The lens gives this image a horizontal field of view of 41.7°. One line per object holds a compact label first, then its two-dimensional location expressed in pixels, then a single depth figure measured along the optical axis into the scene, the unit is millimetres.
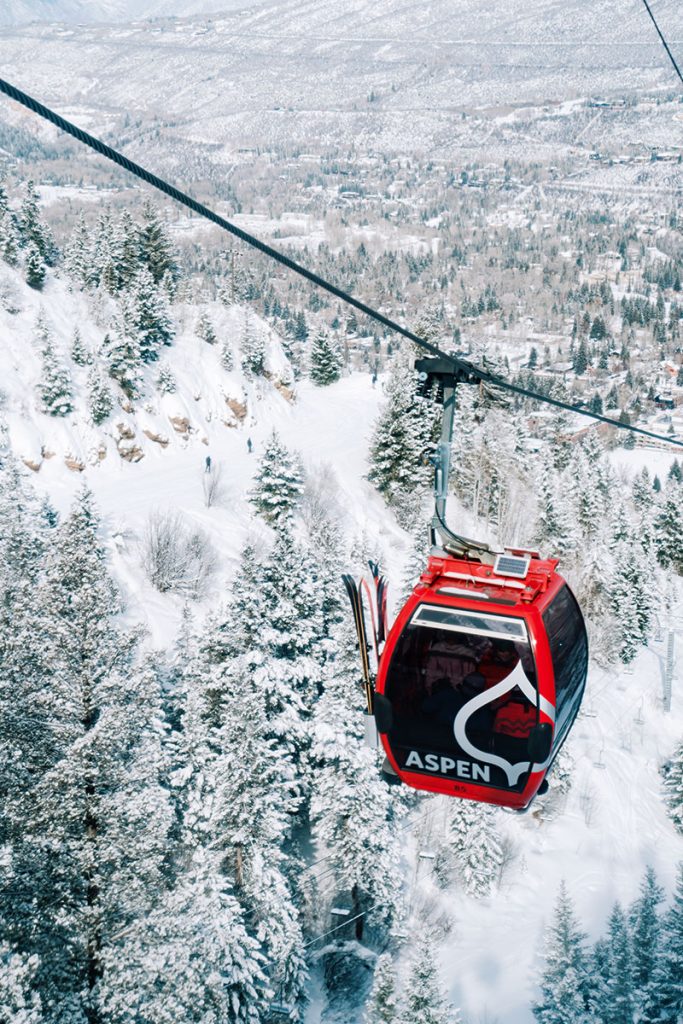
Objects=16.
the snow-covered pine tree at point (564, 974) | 26969
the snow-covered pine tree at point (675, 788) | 39969
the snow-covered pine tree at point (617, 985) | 25734
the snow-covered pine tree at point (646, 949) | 24797
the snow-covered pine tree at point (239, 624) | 26188
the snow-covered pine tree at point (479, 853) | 33344
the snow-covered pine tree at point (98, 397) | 45938
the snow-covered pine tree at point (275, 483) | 43625
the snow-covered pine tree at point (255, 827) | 23094
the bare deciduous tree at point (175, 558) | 35875
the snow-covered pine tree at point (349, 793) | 27422
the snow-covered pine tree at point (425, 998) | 22227
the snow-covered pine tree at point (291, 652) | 27016
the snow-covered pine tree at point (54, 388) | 44812
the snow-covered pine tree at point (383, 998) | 23453
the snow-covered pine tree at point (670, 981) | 24234
